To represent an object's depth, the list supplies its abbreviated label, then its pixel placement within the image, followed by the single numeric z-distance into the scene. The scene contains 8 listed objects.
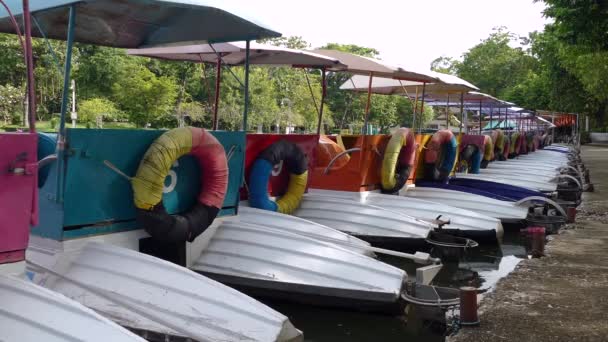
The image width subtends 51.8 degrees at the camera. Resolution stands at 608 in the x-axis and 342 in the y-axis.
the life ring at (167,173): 5.63
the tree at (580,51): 16.38
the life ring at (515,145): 24.38
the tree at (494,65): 71.94
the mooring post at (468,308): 5.50
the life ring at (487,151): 17.59
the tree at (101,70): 21.41
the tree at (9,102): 15.17
